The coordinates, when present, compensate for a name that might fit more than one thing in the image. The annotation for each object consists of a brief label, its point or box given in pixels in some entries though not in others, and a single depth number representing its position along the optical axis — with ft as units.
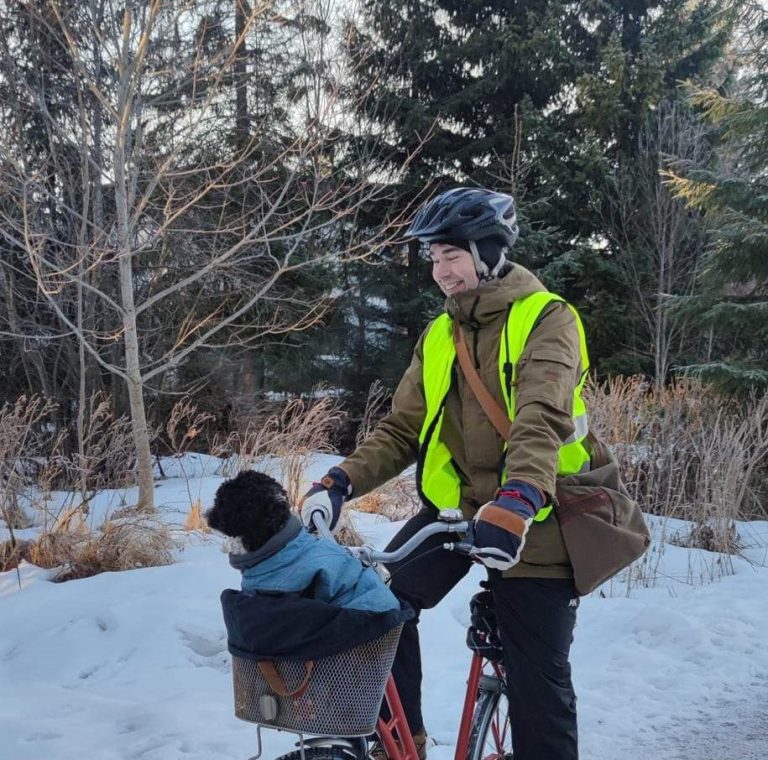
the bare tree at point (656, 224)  49.55
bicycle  5.90
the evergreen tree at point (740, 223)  30.12
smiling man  6.59
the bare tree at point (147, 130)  21.95
